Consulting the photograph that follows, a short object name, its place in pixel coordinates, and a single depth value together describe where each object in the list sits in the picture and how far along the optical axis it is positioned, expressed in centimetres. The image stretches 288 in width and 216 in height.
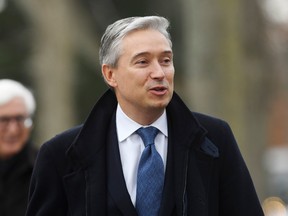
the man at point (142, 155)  852
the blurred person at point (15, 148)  1220
